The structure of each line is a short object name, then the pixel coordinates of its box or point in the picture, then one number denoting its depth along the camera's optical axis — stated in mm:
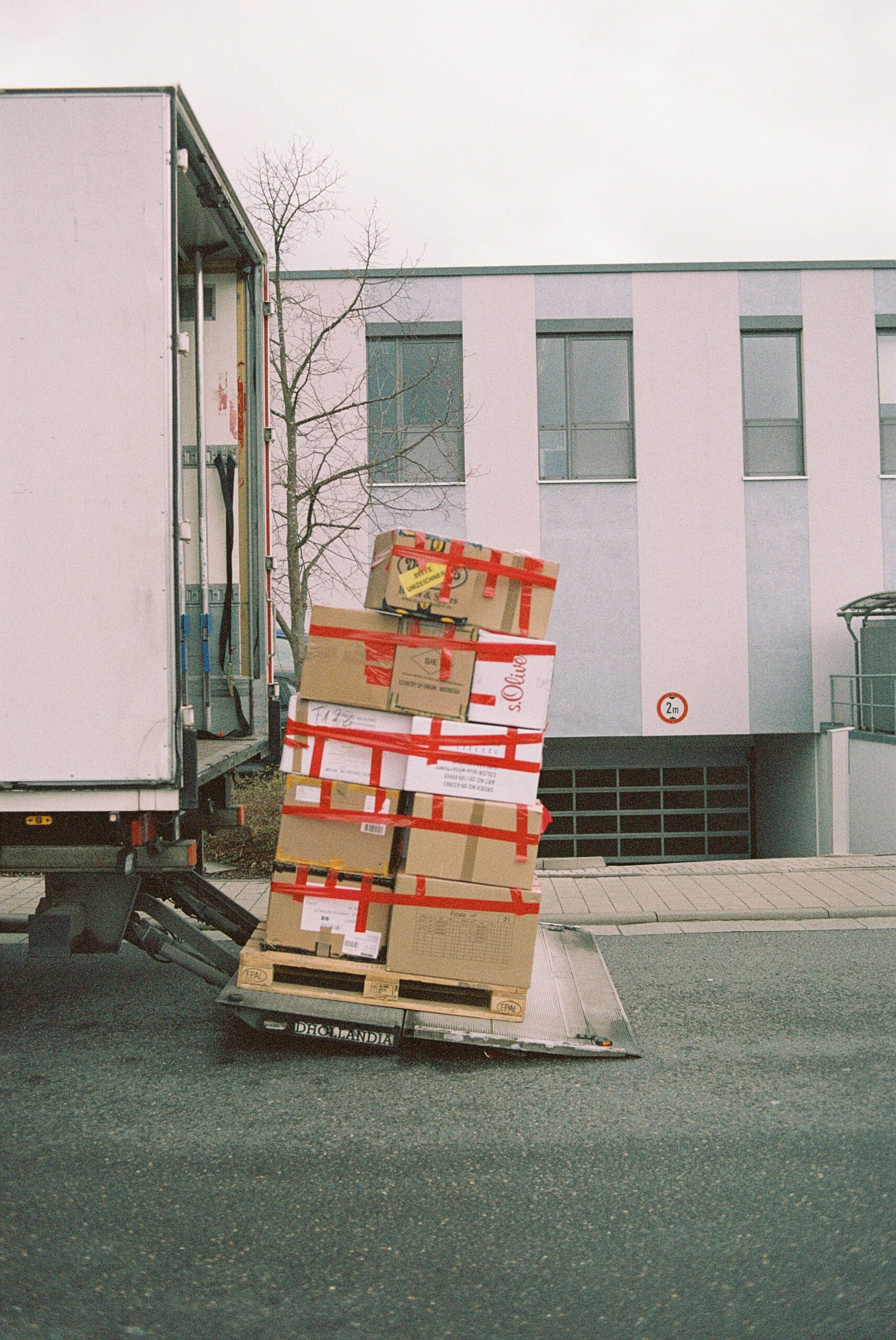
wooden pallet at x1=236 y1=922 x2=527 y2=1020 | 4309
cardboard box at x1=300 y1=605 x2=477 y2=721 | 4387
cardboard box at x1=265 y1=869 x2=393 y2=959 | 4379
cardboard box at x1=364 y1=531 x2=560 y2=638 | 4395
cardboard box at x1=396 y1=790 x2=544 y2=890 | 4336
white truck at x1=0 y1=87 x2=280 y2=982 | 3904
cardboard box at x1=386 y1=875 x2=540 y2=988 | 4301
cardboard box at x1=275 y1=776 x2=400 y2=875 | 4395
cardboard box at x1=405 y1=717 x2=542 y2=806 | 4352
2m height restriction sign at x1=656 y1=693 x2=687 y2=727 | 14984
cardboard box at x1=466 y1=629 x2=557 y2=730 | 4398
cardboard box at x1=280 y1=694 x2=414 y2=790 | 4410
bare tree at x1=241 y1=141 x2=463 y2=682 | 13492
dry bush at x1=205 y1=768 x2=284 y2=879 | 9078
